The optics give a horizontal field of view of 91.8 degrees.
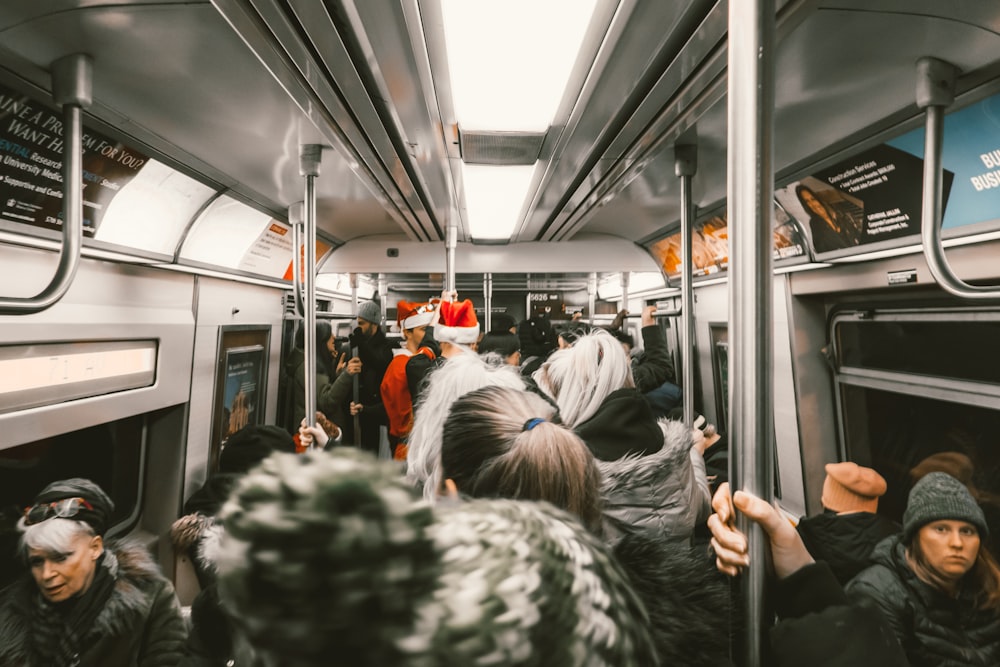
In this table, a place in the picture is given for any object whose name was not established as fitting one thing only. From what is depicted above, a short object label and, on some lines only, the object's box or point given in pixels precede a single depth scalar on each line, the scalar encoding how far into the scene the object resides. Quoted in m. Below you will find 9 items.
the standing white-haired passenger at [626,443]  1.40
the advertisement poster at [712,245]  3.26
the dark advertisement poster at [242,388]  3.48
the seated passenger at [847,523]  2.04
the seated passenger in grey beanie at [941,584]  1.82
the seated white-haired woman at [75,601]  1.75
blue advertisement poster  1.86
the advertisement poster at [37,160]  1.72
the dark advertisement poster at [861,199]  2.33
